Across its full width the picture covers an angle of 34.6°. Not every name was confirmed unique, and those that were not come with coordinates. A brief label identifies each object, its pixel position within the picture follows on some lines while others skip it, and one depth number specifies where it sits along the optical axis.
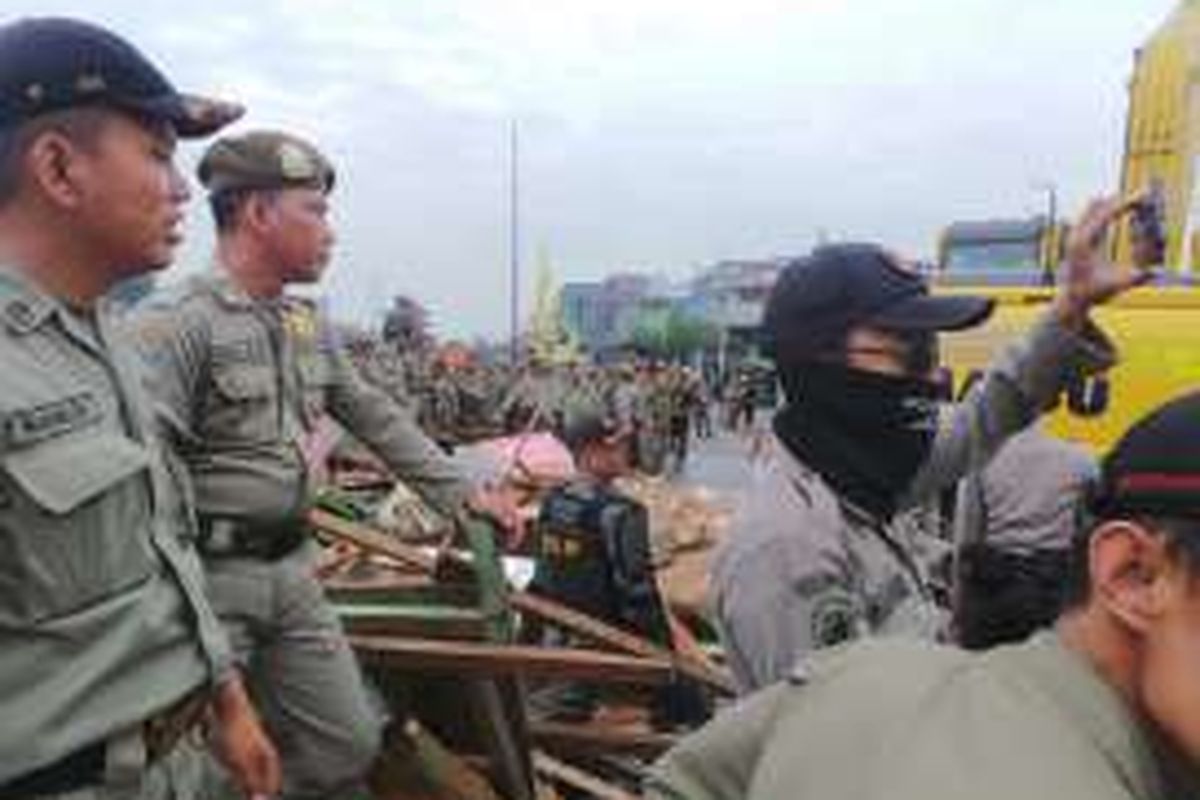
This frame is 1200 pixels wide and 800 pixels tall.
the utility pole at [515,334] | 44.38
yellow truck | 6.10
